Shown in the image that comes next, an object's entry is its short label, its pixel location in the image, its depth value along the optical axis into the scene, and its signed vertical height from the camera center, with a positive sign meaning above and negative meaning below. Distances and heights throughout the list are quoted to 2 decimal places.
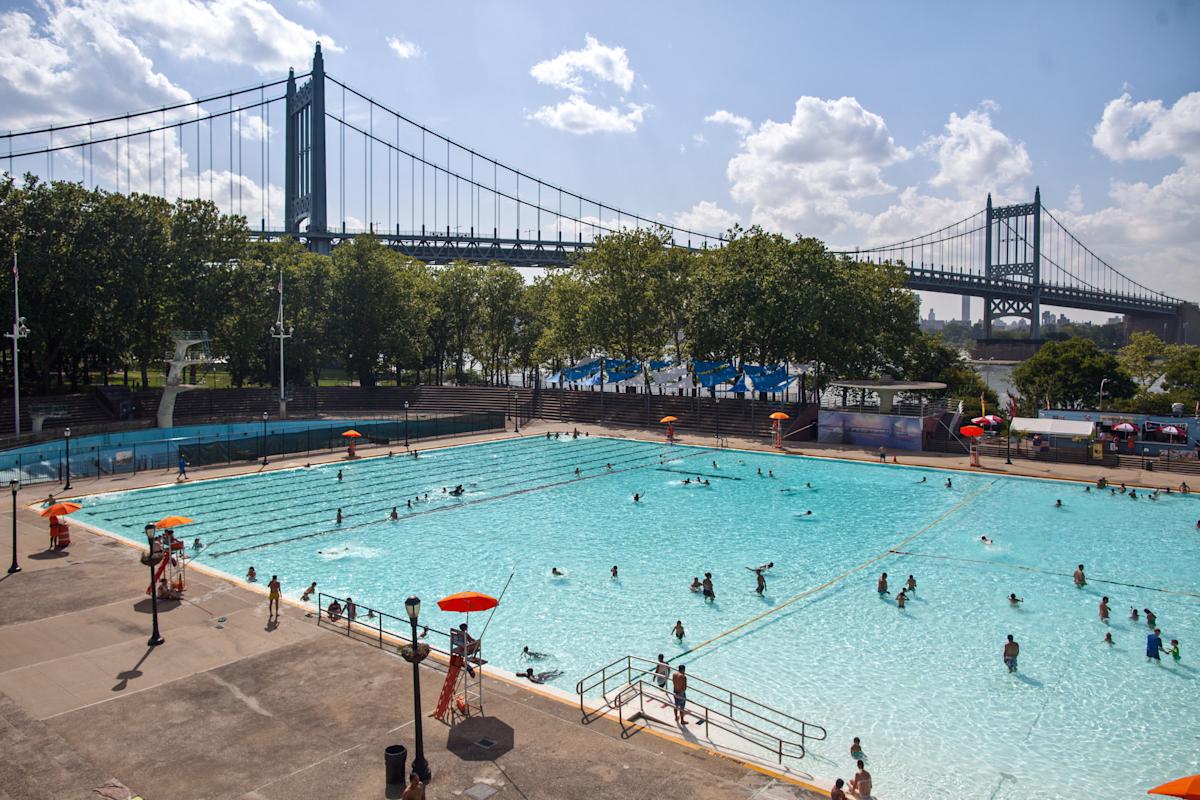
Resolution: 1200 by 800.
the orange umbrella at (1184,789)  9.40 -5.05
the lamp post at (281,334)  60.09 +2.93
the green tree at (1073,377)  68.44 +0.18
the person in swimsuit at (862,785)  12.46 -6.61
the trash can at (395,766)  11.66 -5.97
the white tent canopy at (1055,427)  45.84 -2.93
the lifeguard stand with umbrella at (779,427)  52.35 -3.54
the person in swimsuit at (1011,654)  19.12 -6.85
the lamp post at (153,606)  17.00 -5.24
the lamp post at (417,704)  11.68 -5.04
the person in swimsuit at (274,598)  19.52 -5.79
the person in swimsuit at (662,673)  15.98 -6.32
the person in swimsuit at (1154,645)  19.67 -6.78
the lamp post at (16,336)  43.88 +1.88
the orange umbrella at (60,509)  24.73 -4.60
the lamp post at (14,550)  22.62 -5.43
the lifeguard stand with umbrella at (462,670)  14.11 -5.66
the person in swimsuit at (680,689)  14.90 -6.23
